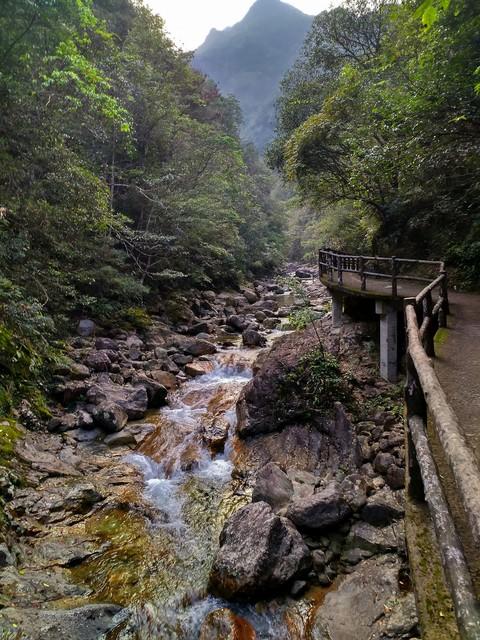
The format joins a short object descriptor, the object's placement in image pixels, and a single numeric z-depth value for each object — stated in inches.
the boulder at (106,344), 493.4
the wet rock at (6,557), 174.2
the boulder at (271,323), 724.2
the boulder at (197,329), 658.2
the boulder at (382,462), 242.7
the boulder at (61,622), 136.3
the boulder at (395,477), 230.4
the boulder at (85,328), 511.5
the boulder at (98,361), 433.7
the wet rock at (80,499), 237.5
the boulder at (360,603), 160.2
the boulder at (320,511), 211.5
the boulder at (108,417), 341.1
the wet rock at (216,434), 324.7
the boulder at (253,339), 592.1
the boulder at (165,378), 446.1
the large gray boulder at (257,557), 179.3
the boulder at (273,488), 236.8
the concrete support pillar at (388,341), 315.3
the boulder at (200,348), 550.6
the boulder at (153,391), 401.7
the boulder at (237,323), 706.2
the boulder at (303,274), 1449.1
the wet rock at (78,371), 399.5
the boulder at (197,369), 487.8
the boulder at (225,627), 164.2
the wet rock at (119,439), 327.3
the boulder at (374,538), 198.7
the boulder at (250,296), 972.9
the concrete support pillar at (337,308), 454.6
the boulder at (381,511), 212.8
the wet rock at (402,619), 150.9
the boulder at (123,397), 370.0
